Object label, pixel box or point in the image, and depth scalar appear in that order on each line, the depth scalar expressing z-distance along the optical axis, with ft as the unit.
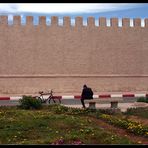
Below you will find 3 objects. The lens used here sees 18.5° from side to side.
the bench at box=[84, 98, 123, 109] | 50.01
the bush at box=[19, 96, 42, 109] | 43.24
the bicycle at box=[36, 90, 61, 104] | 60.70
